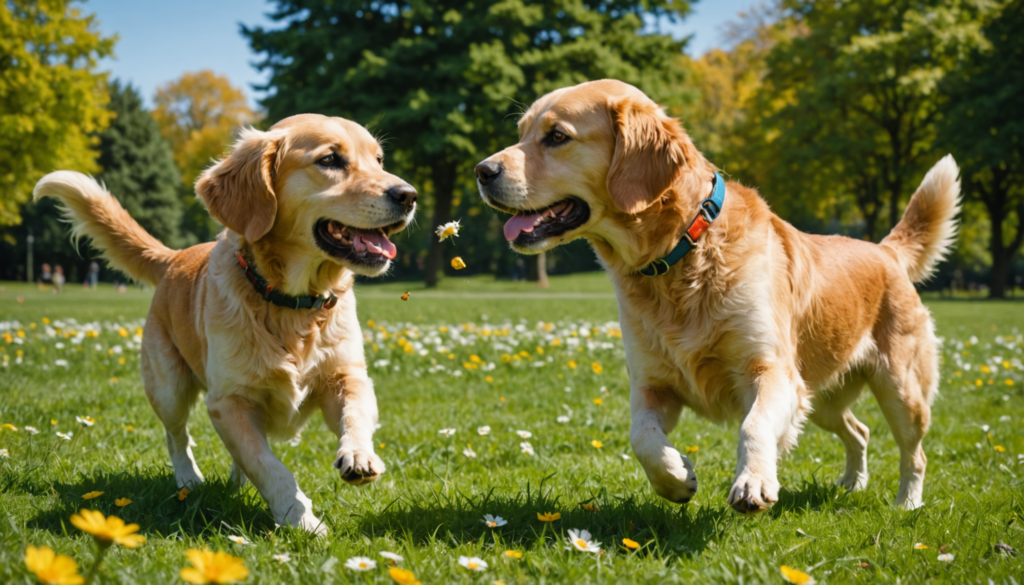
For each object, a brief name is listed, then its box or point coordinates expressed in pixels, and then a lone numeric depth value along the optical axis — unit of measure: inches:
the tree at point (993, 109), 1058.1
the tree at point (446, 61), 999.6
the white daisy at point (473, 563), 97.6
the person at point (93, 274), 1565.3
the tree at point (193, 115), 1977.1
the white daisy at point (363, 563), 95.3
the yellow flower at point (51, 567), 62.1
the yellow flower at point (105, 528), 66.9
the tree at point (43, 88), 901.2
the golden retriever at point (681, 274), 134.3
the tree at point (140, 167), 1786.4
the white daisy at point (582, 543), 105.1
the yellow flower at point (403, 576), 84.2
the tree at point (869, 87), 1094.4
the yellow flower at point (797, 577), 91.2
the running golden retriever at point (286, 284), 140.9
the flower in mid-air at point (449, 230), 144.2
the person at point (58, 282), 1334.9
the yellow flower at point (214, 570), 67.0
